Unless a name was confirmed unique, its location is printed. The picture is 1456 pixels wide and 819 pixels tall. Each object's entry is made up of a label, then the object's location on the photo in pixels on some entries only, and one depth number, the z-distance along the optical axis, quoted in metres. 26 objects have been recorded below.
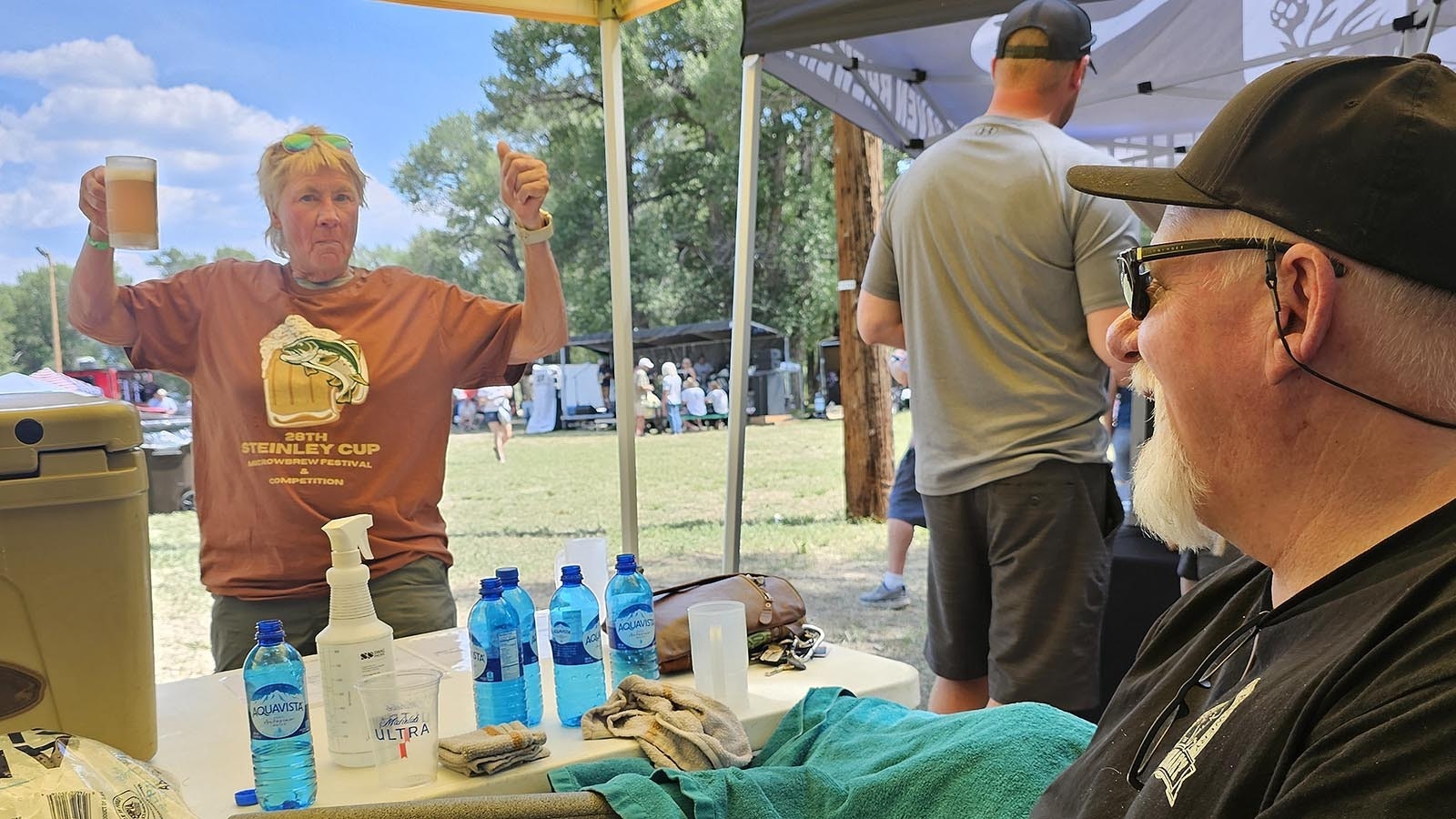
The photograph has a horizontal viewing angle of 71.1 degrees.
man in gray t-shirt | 2.08
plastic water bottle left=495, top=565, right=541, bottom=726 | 1.46
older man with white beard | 0.68
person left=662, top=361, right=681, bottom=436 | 11.20
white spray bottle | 1.29
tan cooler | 1.13
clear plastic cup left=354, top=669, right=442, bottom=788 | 1.26
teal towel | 1.16
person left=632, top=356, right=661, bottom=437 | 10.70
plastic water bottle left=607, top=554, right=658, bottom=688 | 1.56
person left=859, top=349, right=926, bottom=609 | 4.33
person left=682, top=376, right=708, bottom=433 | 11.25
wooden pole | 6.56
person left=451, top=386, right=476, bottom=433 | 7.59
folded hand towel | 1.28
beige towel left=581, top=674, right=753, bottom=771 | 1.33
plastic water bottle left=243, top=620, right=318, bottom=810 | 1.23
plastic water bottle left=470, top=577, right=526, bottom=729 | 1.40
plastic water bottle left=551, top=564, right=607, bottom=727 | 1.46
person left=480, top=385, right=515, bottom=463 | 8.68
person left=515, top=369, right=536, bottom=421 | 9.62
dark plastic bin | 3.74
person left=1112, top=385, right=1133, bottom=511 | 3.28
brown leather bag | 1.73
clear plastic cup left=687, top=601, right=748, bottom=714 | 1.52
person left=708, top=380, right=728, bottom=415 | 11.48
